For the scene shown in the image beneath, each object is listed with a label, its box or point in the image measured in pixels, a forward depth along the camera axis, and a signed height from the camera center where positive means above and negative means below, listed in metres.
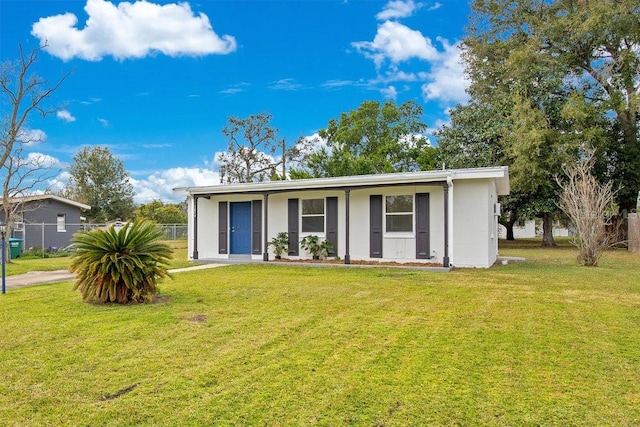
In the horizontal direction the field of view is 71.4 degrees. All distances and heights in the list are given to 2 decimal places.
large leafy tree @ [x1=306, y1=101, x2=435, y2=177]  29.34 +6.39
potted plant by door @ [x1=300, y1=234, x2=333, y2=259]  13.48 -0.61
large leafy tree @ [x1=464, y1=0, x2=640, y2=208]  18.72 +7.24
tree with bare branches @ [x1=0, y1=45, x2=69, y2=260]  16.84 +4.23
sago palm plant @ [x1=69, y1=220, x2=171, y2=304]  6.56 -0.55
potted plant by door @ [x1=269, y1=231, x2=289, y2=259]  14.05 -0.54
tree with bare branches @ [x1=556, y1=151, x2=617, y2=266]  11.79 +0.29
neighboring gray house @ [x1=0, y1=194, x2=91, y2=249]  21.14 +0.34
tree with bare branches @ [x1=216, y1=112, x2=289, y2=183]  33.75 +5.74
